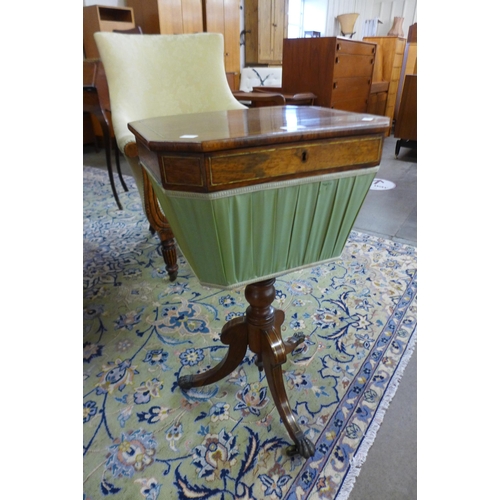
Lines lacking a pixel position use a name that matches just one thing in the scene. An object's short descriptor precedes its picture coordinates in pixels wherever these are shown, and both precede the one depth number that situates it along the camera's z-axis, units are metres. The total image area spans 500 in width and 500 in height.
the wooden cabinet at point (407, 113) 3.61
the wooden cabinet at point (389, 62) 4.74
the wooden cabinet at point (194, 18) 3.83
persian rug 0.91
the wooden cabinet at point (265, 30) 5.11
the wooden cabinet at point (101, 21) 3.54
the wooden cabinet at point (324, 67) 2.92
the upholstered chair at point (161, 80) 1.63
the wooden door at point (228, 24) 4.35
